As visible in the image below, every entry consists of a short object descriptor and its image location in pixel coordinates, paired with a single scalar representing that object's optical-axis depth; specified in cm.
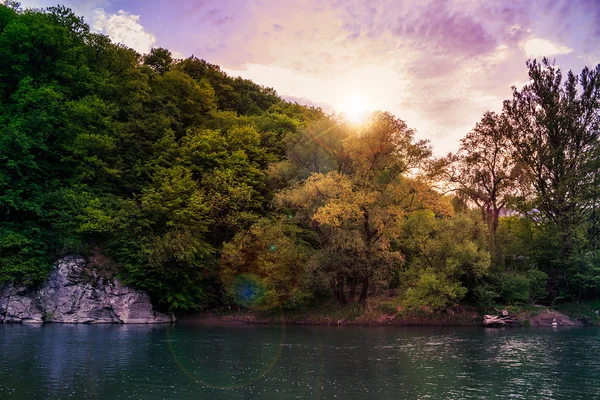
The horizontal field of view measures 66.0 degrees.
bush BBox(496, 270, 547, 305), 4506
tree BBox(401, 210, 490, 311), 4231
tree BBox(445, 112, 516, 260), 5253
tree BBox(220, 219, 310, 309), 4622
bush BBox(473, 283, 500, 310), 4422
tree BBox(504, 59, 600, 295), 5094
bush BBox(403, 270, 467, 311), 4191
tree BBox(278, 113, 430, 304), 4322
